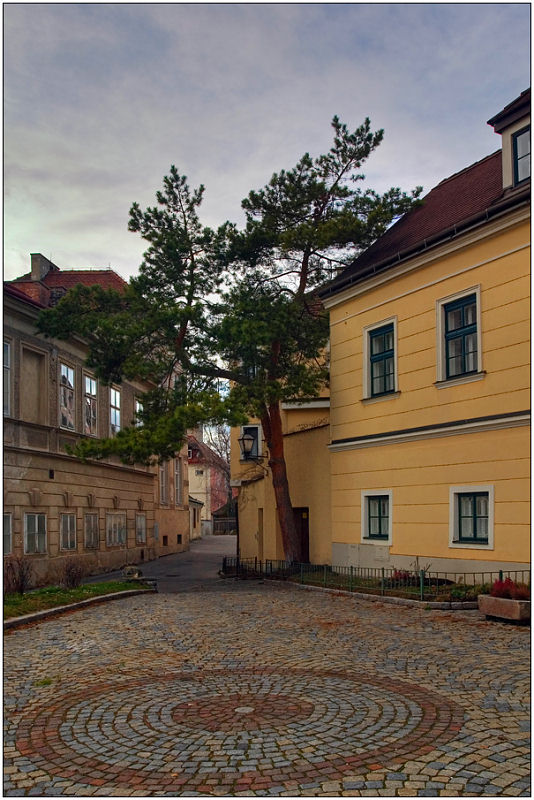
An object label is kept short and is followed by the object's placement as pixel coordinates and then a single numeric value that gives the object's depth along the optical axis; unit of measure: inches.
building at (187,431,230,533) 2967.5
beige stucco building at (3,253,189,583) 811.4
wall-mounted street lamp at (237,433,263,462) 922.1
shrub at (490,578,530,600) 458.9
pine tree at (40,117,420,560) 792.3
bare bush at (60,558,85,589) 683.4
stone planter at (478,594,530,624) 441.7
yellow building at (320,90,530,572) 571.5
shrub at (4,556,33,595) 624.7
